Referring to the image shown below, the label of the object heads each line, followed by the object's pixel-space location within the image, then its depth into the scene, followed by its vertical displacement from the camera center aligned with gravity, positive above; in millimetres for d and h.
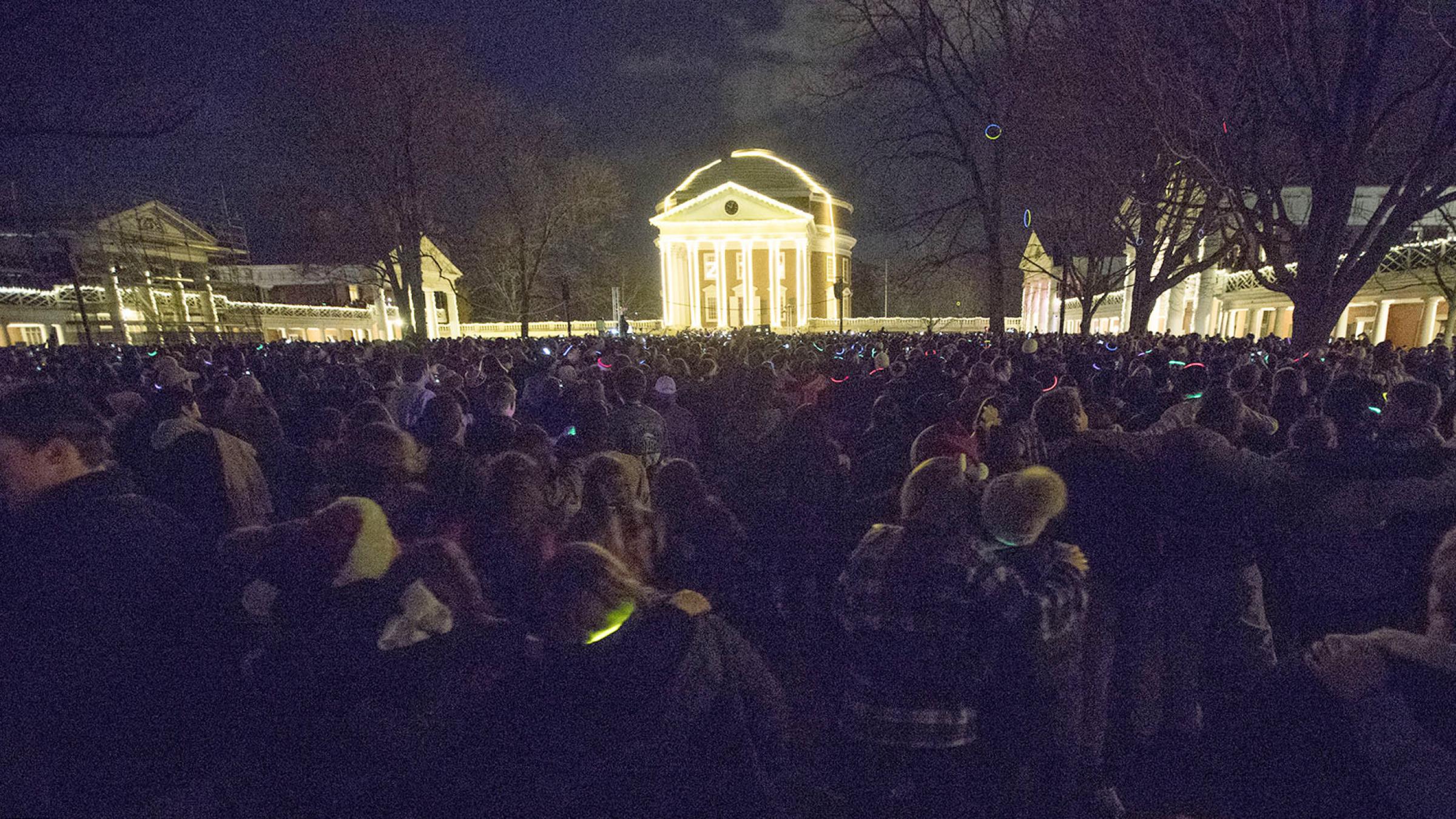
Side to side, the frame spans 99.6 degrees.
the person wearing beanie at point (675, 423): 5625 -961
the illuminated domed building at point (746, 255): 47281 +4924
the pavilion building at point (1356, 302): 20484 -299
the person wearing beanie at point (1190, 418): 4074 -869
